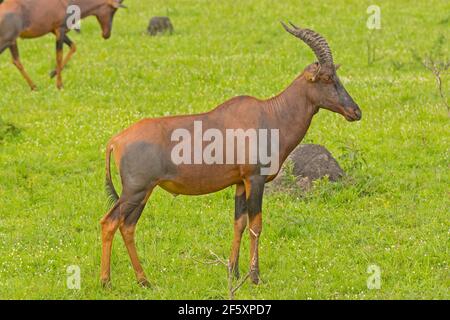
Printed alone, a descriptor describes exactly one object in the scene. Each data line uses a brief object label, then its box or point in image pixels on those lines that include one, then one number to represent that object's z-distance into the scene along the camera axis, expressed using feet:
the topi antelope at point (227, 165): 42.16
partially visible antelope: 76.89
